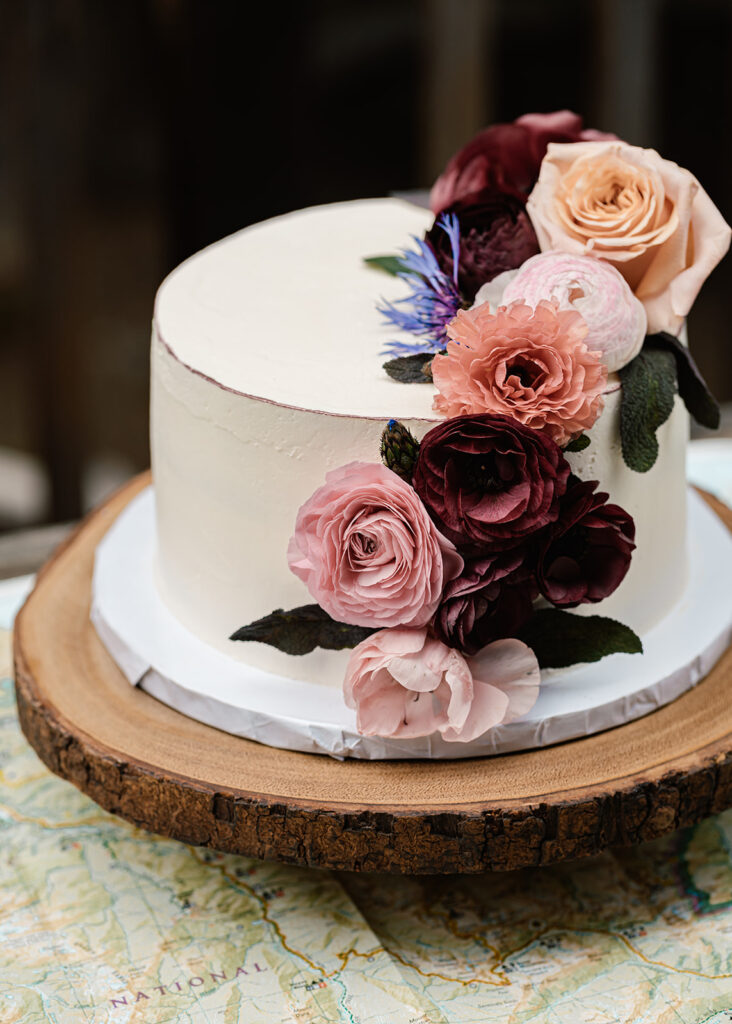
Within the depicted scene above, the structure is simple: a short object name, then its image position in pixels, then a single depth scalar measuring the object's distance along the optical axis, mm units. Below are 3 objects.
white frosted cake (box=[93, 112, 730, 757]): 1063
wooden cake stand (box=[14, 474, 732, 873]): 1098
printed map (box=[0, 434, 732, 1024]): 1128
